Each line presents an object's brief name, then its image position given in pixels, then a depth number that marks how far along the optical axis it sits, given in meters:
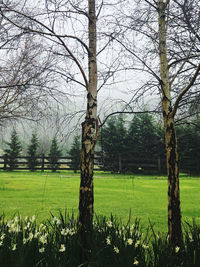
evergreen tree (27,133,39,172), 27.39
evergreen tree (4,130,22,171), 27.05
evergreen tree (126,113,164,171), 23.66
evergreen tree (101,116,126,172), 24.41
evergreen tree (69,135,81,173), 26.45
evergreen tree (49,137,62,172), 26.38
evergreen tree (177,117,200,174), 22.31
